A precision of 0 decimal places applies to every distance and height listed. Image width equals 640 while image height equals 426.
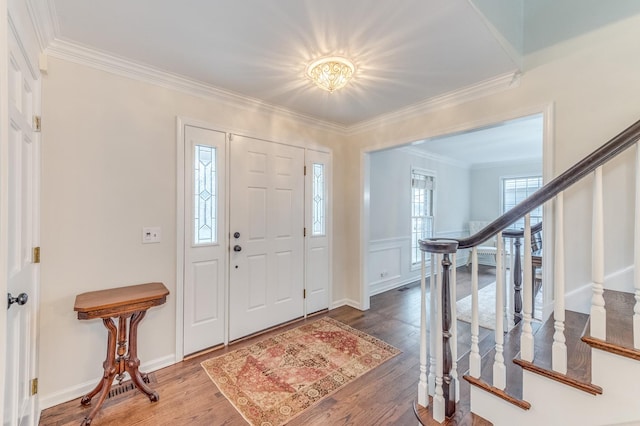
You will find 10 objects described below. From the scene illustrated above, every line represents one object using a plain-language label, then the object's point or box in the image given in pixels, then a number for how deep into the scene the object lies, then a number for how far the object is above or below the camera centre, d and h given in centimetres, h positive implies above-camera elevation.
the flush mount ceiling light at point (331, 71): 203 +107
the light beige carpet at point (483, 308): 319 -124
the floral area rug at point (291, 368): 188 -130
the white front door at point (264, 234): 275 -25
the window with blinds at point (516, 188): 604 +58
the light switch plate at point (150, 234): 223 -20
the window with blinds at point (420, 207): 509 +11
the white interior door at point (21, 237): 128 -16
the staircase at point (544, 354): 113 -70
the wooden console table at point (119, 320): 175 -76
